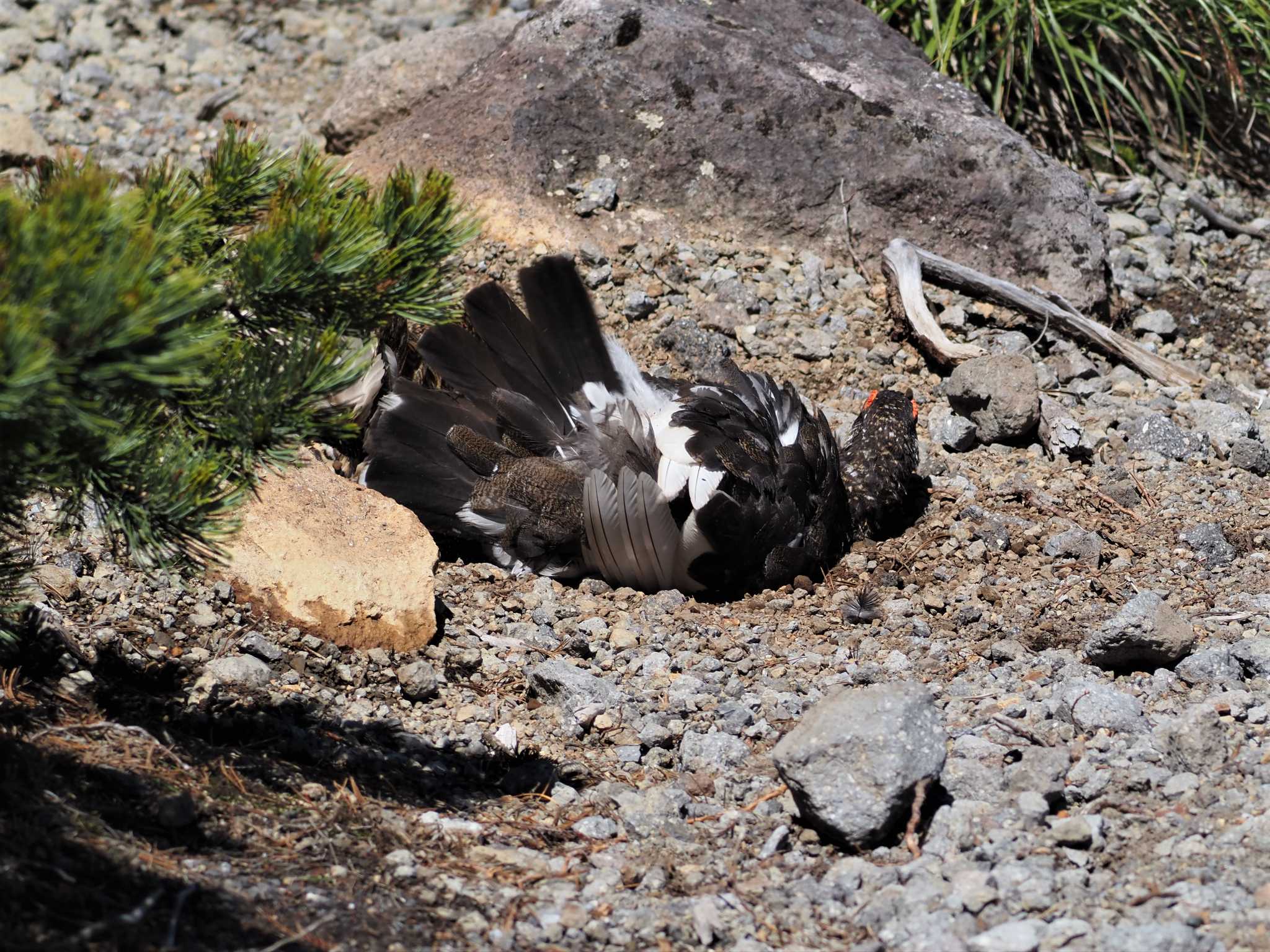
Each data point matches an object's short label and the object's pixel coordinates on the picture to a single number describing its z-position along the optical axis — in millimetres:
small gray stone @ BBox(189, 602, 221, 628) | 7031
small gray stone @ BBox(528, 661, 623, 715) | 7039
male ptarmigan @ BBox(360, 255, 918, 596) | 8672
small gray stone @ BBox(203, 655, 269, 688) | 6582
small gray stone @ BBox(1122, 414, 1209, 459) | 10156
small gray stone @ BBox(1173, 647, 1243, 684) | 6828
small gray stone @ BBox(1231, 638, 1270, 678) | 6852
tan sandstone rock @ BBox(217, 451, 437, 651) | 7340
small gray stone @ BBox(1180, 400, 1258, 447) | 10305
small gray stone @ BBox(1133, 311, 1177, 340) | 12023
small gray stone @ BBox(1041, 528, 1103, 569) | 8703
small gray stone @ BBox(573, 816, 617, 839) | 5930
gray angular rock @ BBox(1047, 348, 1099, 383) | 11203
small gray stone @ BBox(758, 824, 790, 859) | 5707
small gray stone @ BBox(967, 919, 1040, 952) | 4824
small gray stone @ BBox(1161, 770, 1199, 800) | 5777
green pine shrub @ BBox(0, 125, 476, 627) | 3910
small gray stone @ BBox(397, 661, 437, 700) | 7090
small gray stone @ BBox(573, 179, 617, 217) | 11711
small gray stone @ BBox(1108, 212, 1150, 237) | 13148
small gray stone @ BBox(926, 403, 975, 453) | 10477
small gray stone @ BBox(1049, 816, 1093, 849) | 5414
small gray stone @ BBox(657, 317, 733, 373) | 10695
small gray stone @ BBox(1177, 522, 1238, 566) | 8562
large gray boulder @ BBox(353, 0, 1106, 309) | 11922
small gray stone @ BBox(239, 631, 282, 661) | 6918
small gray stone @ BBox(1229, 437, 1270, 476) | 9984
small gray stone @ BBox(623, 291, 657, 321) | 11000
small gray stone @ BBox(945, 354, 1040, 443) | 10305
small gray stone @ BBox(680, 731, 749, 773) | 6484
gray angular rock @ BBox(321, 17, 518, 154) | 12789
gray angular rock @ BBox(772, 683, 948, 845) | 5500
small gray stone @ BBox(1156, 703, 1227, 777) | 5922
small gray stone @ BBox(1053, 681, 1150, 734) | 6328
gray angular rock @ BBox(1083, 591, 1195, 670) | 6871
